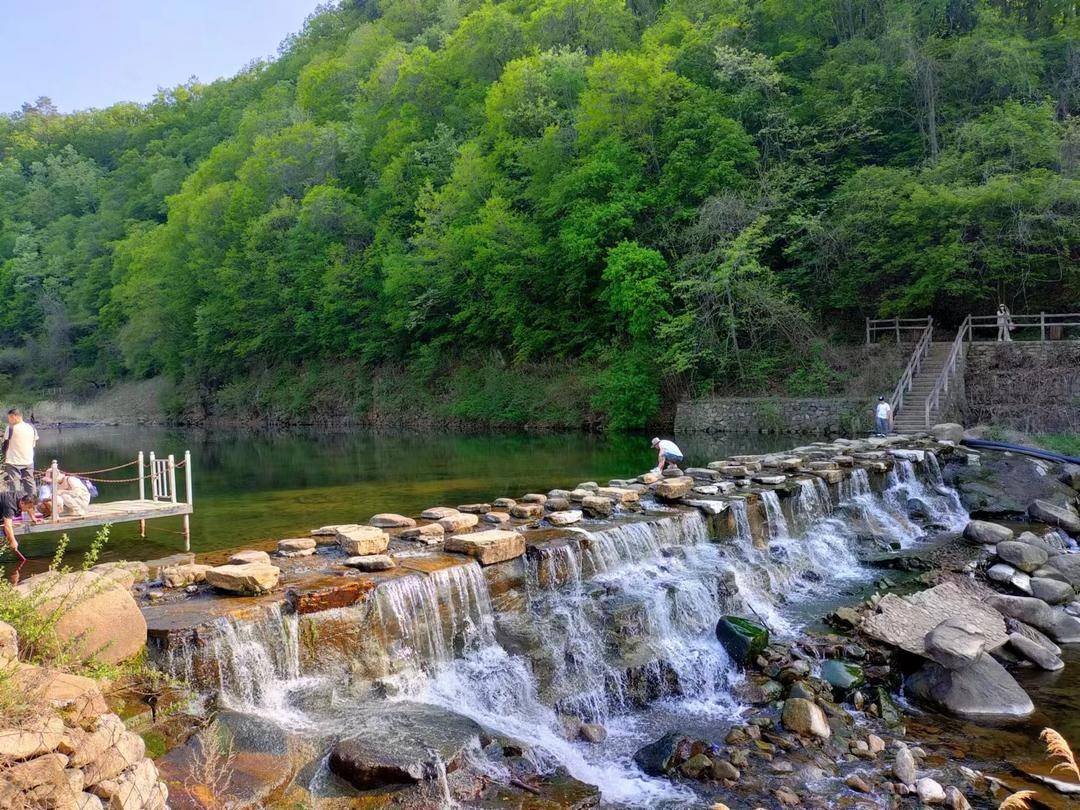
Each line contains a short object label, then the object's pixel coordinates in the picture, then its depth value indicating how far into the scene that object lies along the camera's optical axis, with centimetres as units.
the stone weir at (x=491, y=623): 622
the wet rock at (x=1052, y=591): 994
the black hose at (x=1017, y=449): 1653
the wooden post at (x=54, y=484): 983
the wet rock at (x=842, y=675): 757
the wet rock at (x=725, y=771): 611
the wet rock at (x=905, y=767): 595
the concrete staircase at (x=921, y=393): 2138
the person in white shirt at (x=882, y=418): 2015
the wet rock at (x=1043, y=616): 896
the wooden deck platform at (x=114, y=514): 993
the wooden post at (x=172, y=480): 1172
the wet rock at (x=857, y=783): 587
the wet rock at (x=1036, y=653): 819
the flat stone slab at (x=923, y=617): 831
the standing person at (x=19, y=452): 947
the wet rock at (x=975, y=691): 713
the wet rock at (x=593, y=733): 686
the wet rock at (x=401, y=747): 532
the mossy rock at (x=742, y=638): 825
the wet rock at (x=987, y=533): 1251
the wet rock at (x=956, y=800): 557
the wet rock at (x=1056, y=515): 1345
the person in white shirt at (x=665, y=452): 1434
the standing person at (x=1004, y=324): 2425
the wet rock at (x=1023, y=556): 1091
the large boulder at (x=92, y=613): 543
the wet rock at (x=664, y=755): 628
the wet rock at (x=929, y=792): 569
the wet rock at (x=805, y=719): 671
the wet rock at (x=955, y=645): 743
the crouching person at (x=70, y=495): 1031
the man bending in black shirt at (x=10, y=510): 941
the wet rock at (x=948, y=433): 1845
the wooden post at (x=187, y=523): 1157
